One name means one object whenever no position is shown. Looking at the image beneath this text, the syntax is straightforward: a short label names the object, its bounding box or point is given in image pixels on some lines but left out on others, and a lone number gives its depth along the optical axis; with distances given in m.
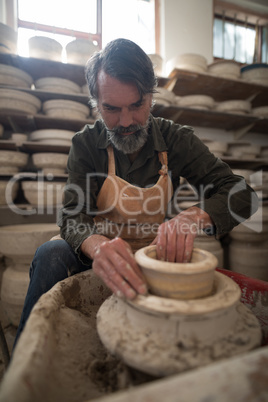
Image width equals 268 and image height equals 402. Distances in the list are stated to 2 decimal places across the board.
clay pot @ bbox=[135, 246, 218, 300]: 0.60
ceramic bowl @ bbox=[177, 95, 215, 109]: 2.59
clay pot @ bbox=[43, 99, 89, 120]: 2.24
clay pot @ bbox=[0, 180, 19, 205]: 2.10
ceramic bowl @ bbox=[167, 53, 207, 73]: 2.57
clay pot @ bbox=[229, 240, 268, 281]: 2.16
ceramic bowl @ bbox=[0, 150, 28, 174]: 2.11
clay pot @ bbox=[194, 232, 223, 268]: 2.14
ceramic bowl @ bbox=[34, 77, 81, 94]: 2.24
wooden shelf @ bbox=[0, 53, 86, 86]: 2.20
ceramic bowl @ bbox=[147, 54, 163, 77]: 2.49
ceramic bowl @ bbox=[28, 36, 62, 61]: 2.24
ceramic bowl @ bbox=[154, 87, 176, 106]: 2.39
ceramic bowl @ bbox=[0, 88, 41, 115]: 2.00
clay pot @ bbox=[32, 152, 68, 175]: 2.21
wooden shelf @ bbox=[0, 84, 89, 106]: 2.15
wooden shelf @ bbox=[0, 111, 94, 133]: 2.21
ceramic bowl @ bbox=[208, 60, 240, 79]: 2.69
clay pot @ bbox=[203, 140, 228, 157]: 2.61
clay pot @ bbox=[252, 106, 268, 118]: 2.84
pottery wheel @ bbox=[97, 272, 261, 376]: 0.51
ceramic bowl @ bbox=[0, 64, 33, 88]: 2.03
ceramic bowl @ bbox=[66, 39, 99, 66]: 2.33
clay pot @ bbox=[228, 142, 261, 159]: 2.77
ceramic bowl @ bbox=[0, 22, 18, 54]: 2.10
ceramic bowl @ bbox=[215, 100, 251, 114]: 2.70
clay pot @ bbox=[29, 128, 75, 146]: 2.23
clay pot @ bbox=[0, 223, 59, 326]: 1.65
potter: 0.91
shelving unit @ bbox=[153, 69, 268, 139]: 2.60
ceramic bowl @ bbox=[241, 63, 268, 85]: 2.79
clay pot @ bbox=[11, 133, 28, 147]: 2.21
